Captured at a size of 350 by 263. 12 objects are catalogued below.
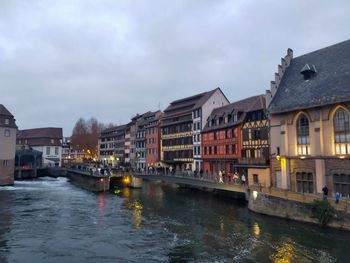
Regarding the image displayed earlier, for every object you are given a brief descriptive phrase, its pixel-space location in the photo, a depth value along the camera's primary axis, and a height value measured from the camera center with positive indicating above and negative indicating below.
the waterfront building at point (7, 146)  67.25 +3.22
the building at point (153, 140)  83.00 +5.11
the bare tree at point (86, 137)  124.62 +8.89
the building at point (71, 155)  138.88 +2.74
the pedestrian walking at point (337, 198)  27.12 -3.15
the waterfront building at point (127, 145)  104.88 +4.94
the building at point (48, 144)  115.12 +6.17
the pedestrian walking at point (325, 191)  30.16 -2.83
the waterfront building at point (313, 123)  31.73 +3.77
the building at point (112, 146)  112.19 +5.30
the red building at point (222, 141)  53.47 +3.32
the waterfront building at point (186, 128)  66.31 +7.04
